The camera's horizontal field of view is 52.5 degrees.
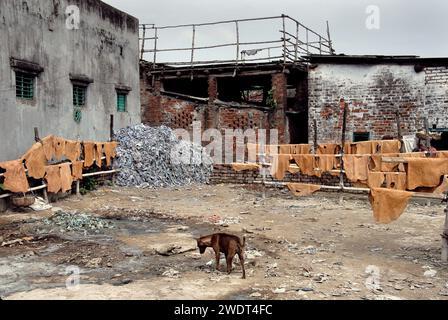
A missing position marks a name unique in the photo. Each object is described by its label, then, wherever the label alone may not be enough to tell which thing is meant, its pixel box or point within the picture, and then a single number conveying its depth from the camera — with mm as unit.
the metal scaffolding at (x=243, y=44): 19000
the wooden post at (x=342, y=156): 12472
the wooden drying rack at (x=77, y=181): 11131
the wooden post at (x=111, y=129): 16588
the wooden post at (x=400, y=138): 13311
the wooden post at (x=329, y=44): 24645
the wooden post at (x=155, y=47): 21531
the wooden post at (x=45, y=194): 12069
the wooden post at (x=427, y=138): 12016
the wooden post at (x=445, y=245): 7203
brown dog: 6328
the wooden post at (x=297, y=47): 19328
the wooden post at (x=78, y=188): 13820
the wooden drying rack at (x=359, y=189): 7223
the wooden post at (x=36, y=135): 12034
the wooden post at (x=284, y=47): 18878
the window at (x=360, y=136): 17766
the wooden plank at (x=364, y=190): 7695
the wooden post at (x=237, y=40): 20047
